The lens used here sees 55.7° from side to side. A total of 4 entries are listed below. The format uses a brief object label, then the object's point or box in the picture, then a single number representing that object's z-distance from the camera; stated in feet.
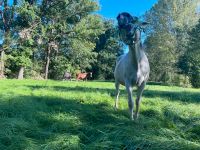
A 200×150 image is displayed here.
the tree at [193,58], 67.35
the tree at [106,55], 93.45
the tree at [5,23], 58.99
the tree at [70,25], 64.45
